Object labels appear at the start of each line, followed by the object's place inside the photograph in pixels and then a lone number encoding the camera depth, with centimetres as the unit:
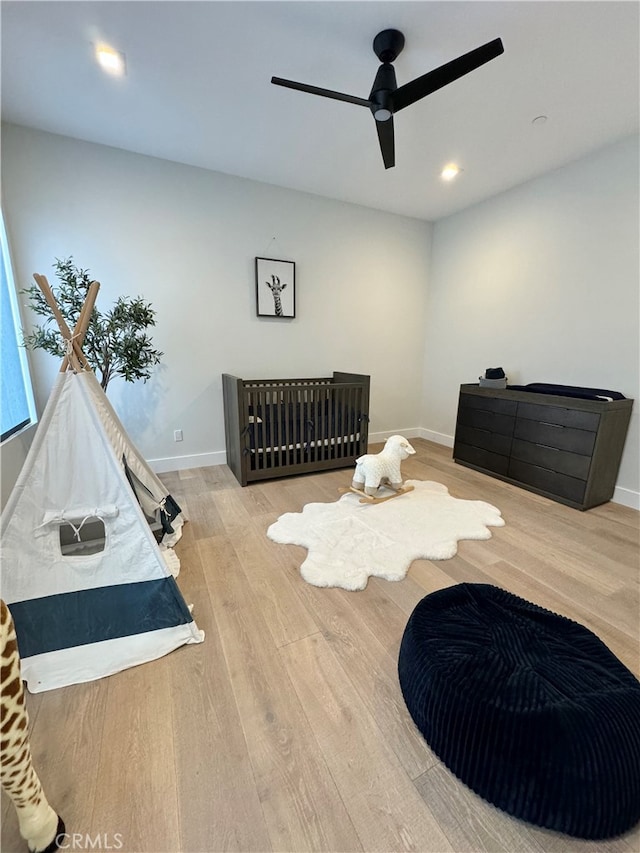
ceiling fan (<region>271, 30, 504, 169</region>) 153
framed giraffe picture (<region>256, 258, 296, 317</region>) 342
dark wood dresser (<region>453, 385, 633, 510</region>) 258
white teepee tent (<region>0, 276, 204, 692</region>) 137
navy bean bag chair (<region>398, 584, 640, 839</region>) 85
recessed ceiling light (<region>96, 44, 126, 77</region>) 182
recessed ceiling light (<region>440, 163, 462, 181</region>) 296
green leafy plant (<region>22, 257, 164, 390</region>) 224
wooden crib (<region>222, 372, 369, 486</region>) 303
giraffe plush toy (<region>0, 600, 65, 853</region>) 75
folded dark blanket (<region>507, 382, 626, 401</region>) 267
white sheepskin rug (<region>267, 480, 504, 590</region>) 190
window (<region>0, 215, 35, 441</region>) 236
